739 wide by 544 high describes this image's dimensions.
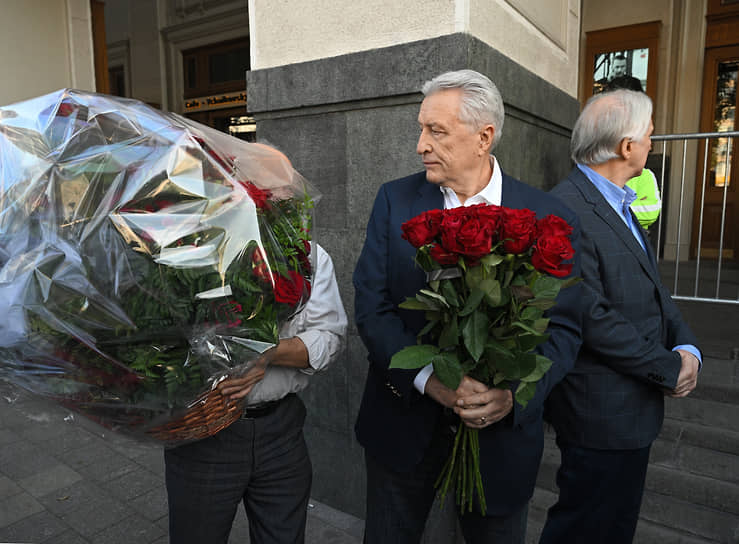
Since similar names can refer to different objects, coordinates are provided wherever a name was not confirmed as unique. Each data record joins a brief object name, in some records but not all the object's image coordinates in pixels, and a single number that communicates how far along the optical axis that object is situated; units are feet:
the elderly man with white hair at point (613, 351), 6.54
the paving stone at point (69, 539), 9.62
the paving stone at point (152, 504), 10.44
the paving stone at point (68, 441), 13.10
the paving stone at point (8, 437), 13.50
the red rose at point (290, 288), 4.61
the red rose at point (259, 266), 4.31
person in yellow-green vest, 10.94
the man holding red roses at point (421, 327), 5.59
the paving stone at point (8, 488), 11.15
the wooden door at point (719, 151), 23.59
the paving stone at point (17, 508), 10.33
